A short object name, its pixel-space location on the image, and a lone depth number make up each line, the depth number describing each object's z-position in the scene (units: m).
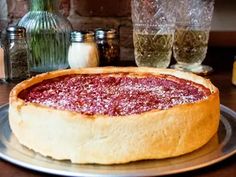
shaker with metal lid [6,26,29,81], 1.14
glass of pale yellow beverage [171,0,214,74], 1.27
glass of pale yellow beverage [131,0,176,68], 1.24
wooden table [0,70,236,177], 0.66
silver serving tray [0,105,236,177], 0.64
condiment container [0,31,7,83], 1.13
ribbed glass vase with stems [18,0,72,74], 1.25
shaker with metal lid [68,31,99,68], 1.19
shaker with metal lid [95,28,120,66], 1.25
